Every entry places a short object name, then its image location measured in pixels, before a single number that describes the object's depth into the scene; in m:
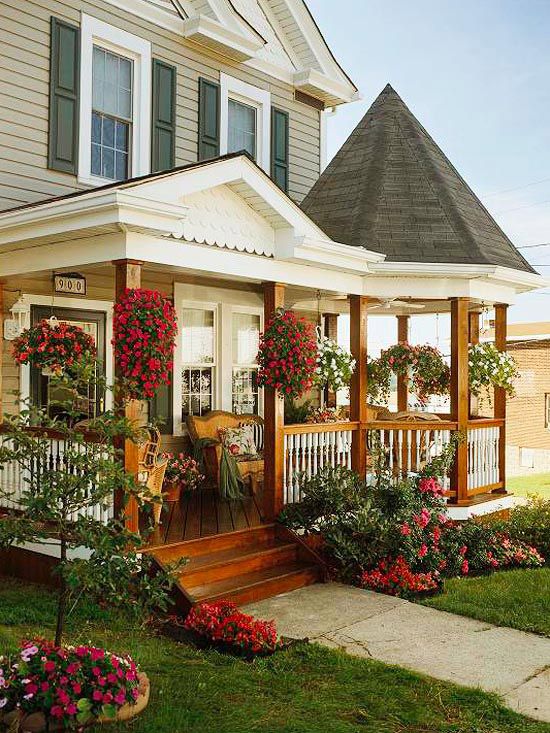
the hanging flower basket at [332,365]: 9.10
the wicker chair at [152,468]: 8.10
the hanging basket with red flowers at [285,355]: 8.34
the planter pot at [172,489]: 9.50
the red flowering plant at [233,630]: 6.01
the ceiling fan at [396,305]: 11.59
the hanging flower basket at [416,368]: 10.80
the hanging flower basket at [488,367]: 10.36
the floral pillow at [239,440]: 10.28
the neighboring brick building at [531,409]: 26.03
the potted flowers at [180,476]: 9.55
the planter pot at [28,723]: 4.32
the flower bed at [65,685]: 4.38
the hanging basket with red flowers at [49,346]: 7.60
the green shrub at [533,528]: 9.38
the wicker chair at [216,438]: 10.25
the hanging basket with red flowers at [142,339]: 6.70
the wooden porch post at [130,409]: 6.96
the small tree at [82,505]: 4.48
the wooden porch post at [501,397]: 10.99
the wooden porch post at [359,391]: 9.78
